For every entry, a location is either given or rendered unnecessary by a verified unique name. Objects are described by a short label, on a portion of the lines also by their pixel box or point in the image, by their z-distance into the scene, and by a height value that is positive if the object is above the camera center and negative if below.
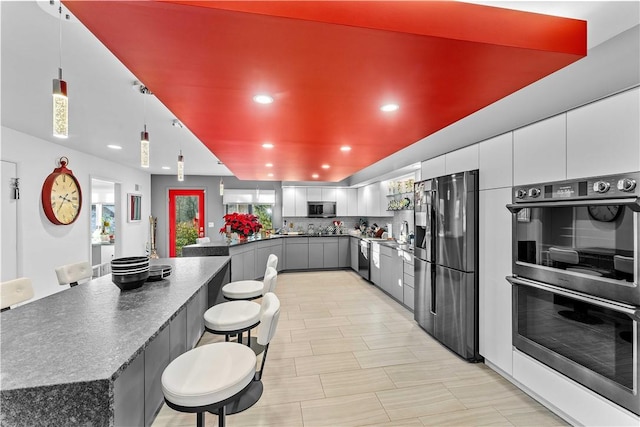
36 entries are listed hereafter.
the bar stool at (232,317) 2.12 -0.79
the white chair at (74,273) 2.52 -0.53
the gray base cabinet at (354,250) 6.78 -0.88
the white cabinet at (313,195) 7.69 +0.54
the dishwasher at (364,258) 6.01 -0.95
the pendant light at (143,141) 2.22 +0.58
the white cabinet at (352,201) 7.81 +0.38
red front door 7.75 -0.08
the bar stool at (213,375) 1.30 -0.79
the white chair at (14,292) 1.92 -0.54
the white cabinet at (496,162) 2.54 +0.50
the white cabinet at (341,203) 7.77 +0.32
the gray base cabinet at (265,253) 6.11 -0.87
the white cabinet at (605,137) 1.66 +0.49
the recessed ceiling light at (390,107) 2.02 +0.78
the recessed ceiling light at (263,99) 1.85 +0.77
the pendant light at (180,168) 3.07 +0.51
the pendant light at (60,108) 1.32 +0.50
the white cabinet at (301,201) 7.67 +0.37
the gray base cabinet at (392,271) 4.57 -0.97
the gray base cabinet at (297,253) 7.21 -0.96
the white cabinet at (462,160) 2.97 +0.61
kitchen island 0.90 -0.52
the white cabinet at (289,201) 7.61 +0.37
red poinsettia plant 4.91 -0.15
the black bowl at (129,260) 1.96 -0.32
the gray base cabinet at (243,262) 4.89 -0.88
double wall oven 1.63 -0.44
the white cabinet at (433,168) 3.47 +0.60
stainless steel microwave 7.68 +0.16
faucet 5.66 -0.34
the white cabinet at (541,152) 2.08 +0.49
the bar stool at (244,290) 2.89 -0.77
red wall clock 4.12 +0.30
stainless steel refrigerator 2.88 -0.53
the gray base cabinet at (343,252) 7.37 -0.96
